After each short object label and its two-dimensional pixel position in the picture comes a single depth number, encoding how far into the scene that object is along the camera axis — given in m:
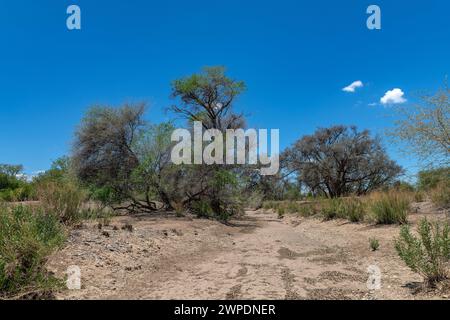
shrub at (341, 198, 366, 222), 15.59
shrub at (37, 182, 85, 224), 9.11
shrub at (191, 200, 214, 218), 21.52
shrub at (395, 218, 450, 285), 5.62
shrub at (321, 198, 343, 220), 18.02
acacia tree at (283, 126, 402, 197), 42.56
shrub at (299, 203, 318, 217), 22.85
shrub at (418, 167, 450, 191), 14.76
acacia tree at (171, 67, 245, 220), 21.45
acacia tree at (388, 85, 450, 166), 13.78
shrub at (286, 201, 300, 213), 27.80
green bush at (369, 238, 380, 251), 9.25
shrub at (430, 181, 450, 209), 15.09
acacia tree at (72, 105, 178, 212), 21.02
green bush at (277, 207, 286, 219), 28.34
